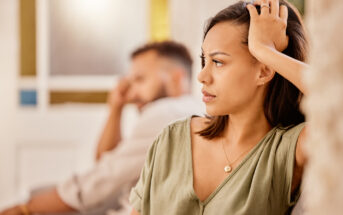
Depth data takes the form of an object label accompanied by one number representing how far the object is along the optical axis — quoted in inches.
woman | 52.2
